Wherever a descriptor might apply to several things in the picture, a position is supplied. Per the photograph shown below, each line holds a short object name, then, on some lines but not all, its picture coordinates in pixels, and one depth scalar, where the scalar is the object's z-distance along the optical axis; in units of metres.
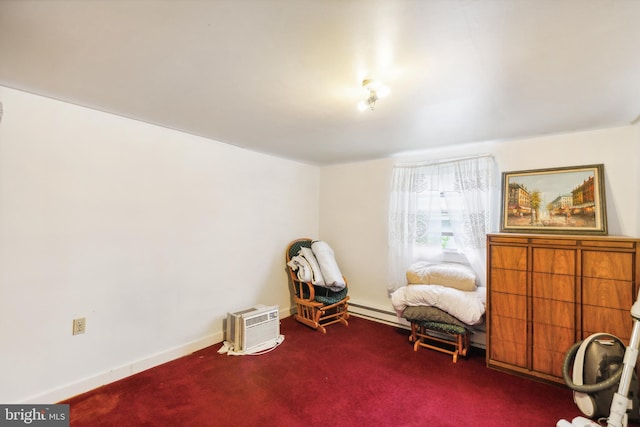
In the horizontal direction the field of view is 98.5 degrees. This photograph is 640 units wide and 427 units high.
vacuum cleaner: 1.64
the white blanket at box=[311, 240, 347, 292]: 3.45
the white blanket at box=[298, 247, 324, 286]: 3.43
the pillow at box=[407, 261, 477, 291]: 2.86
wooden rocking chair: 3.40
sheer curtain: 2.95
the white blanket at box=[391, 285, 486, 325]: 2.58
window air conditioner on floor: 2.82
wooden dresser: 2.05
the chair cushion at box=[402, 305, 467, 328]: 2.66
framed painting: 2.46
